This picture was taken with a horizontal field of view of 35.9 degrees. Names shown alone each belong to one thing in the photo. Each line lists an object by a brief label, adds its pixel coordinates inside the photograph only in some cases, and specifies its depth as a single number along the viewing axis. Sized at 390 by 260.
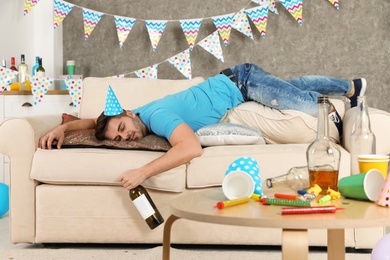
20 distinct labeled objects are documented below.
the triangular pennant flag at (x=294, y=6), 4.38
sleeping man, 2.55
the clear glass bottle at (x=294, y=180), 1.86
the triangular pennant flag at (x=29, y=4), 4.38
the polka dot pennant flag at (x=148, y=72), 4.45
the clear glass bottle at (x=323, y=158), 1.70
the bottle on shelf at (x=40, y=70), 4.53
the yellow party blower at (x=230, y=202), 1.49
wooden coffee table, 1.28
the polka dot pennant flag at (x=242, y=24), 4.44
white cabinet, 4.36
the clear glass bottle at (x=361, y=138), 1.83
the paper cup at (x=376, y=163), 1.68
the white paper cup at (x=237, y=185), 1.64
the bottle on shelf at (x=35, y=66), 4.56
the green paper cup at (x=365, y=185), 1.55
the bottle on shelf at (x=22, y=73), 4.50
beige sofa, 2.62
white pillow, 2.90
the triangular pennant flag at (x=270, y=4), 4.46
